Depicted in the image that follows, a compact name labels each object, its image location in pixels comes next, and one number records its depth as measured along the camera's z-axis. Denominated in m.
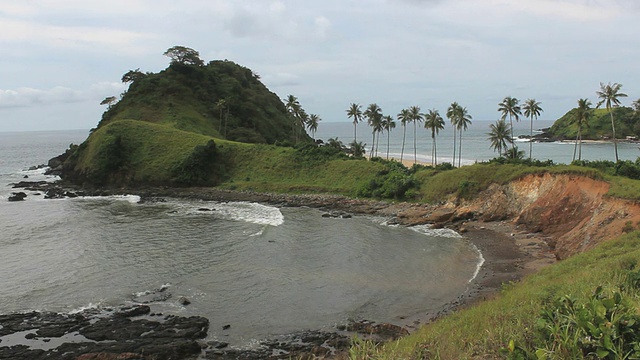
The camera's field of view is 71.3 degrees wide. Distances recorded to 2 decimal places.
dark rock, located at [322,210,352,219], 56.26
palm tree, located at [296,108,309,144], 98.87
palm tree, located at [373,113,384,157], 94.44
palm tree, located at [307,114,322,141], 112.12
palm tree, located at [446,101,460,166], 81.81
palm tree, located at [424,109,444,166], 82.31
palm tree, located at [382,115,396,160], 97.84
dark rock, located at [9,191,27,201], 67.44
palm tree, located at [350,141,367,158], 95.97
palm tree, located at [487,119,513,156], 74.25
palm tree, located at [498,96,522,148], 73.38
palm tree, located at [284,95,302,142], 96.19
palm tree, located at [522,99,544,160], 75.00
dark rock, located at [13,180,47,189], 80.31
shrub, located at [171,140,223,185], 77.75
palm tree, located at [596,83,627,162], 64.94
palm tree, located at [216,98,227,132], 99.56
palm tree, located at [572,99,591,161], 67.94
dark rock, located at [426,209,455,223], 51.22
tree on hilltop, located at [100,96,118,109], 118.98
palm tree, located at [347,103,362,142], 97.75
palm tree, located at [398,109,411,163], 88.51
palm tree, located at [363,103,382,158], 93.94
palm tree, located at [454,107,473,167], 81.19
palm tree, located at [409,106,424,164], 86.88
